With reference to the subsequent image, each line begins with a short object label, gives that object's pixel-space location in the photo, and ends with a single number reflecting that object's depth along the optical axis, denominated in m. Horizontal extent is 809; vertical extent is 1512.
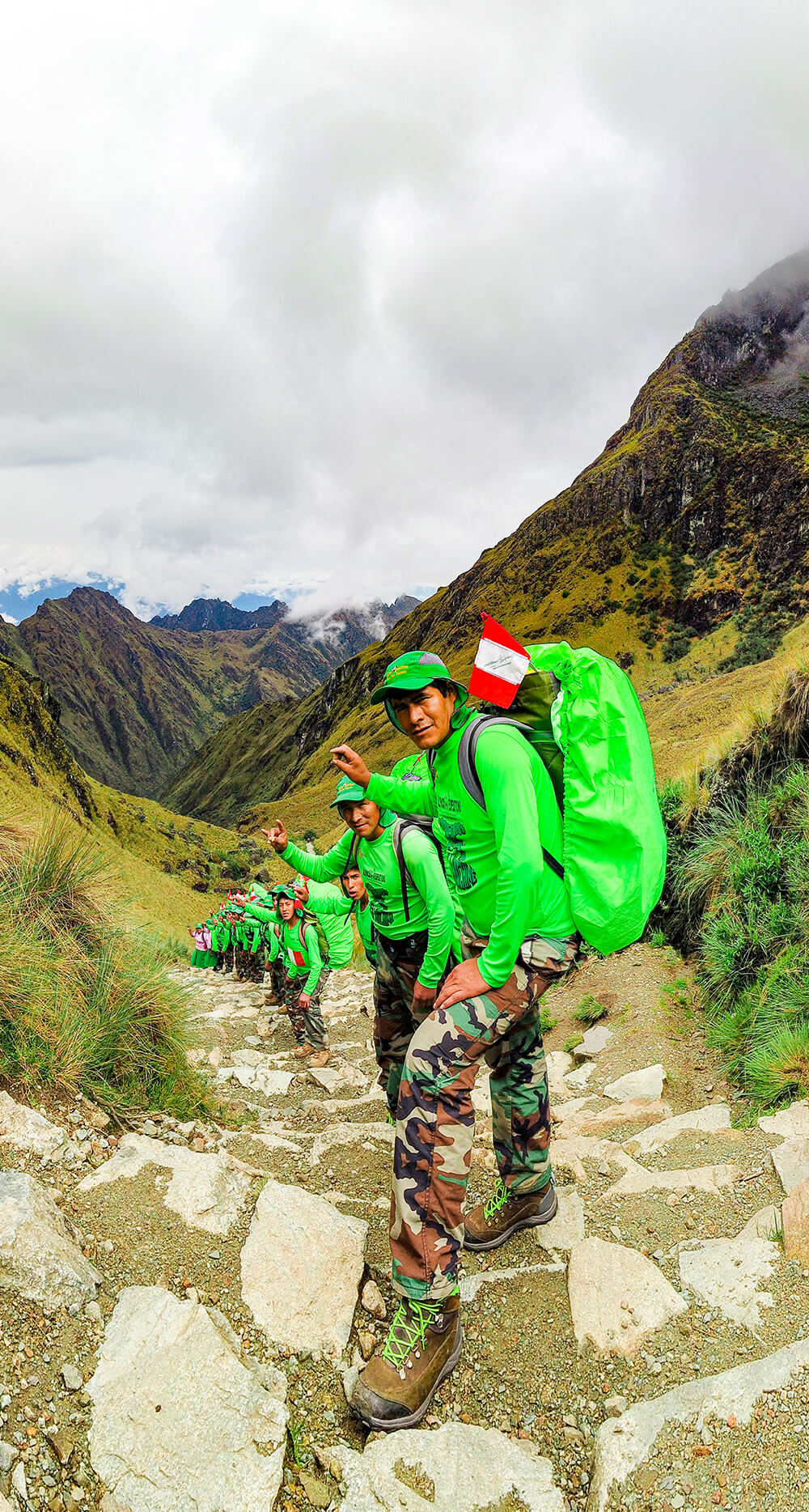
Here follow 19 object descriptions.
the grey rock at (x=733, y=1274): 2.91
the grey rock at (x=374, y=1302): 3.29
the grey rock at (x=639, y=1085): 5.89
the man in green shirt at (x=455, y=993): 2.92
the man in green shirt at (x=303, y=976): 9.09
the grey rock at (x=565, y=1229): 3.79
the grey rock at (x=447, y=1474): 2.48
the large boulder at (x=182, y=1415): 2.36
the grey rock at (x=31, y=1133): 3.55
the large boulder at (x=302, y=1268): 3.07
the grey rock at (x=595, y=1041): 7.25
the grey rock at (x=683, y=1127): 4.70
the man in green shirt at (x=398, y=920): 4.95
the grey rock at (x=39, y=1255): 2.77
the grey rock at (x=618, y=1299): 3.00
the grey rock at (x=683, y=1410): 2.45
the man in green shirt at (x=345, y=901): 5.83
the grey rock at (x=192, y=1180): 3.50
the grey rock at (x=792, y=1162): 3.53
